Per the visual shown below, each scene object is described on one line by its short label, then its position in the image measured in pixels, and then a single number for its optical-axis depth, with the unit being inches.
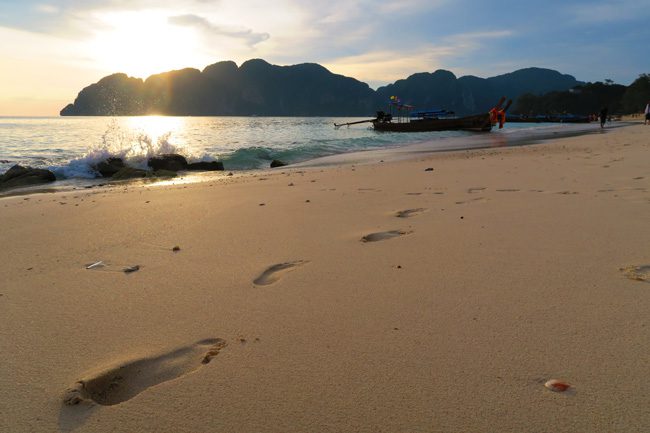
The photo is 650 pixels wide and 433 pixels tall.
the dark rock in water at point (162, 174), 420.6
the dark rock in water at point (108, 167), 463.2
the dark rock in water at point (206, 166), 504.1
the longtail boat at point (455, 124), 1354.6
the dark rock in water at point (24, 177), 385.7
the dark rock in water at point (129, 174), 425.7
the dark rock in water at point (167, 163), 502.6
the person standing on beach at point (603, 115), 1190.2
